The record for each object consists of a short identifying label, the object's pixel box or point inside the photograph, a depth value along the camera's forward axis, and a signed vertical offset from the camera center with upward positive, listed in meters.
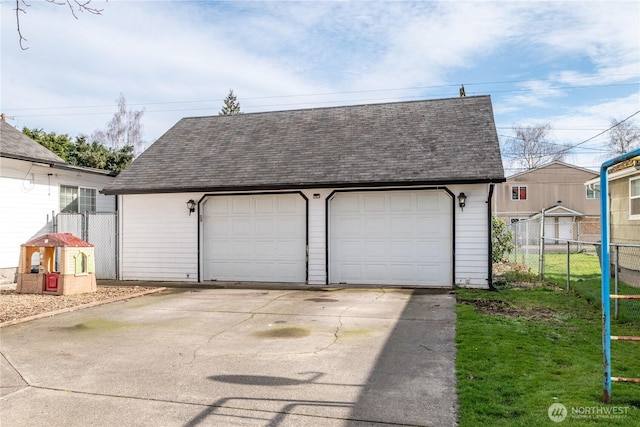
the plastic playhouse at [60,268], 10.88 -0.96
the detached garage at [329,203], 11.46 +0.67
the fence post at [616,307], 7.11 -1.28
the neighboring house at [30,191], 12.83 +1.14
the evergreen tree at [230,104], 50.07 +13.32
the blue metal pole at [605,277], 4.00 -0.45
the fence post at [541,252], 12.19 -0.68
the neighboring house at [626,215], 12.29 +0.33
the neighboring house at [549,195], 35.81 +2.52
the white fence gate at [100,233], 13.88 -0.15
